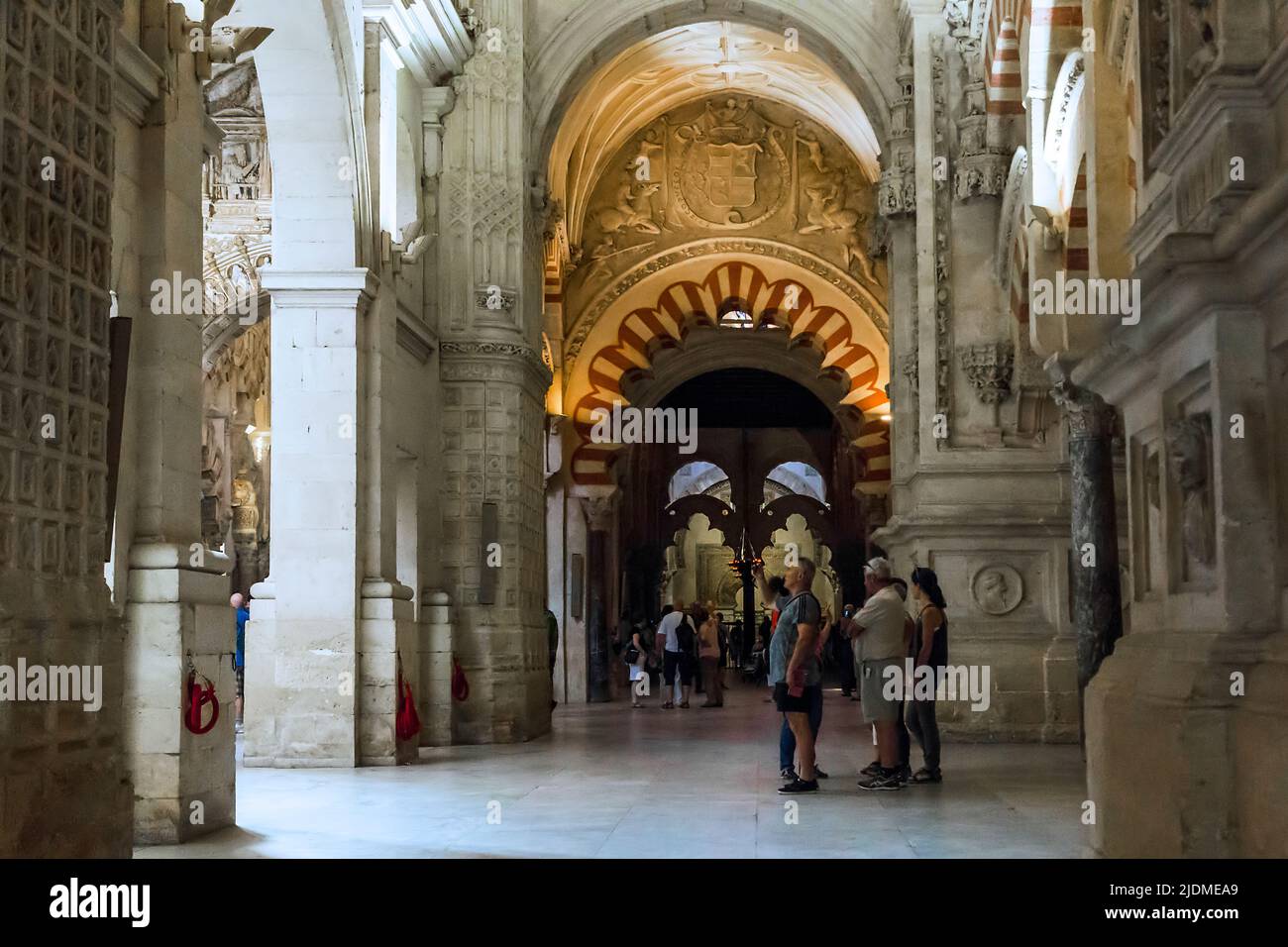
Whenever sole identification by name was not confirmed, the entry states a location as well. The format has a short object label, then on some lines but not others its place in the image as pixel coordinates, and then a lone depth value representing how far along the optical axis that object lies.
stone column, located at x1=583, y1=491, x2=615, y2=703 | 21.39
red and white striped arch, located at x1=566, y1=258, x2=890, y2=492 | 21.59
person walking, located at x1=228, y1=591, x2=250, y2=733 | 12.95
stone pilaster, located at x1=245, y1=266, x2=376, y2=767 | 10.88
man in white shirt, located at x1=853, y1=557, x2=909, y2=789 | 8.80
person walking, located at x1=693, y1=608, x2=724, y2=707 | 18.62
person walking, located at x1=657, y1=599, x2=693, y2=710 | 18.70
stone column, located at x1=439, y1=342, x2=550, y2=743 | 13.65
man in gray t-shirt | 8.56
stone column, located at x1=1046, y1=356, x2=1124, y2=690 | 10.59
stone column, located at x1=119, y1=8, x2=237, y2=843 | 7.22
